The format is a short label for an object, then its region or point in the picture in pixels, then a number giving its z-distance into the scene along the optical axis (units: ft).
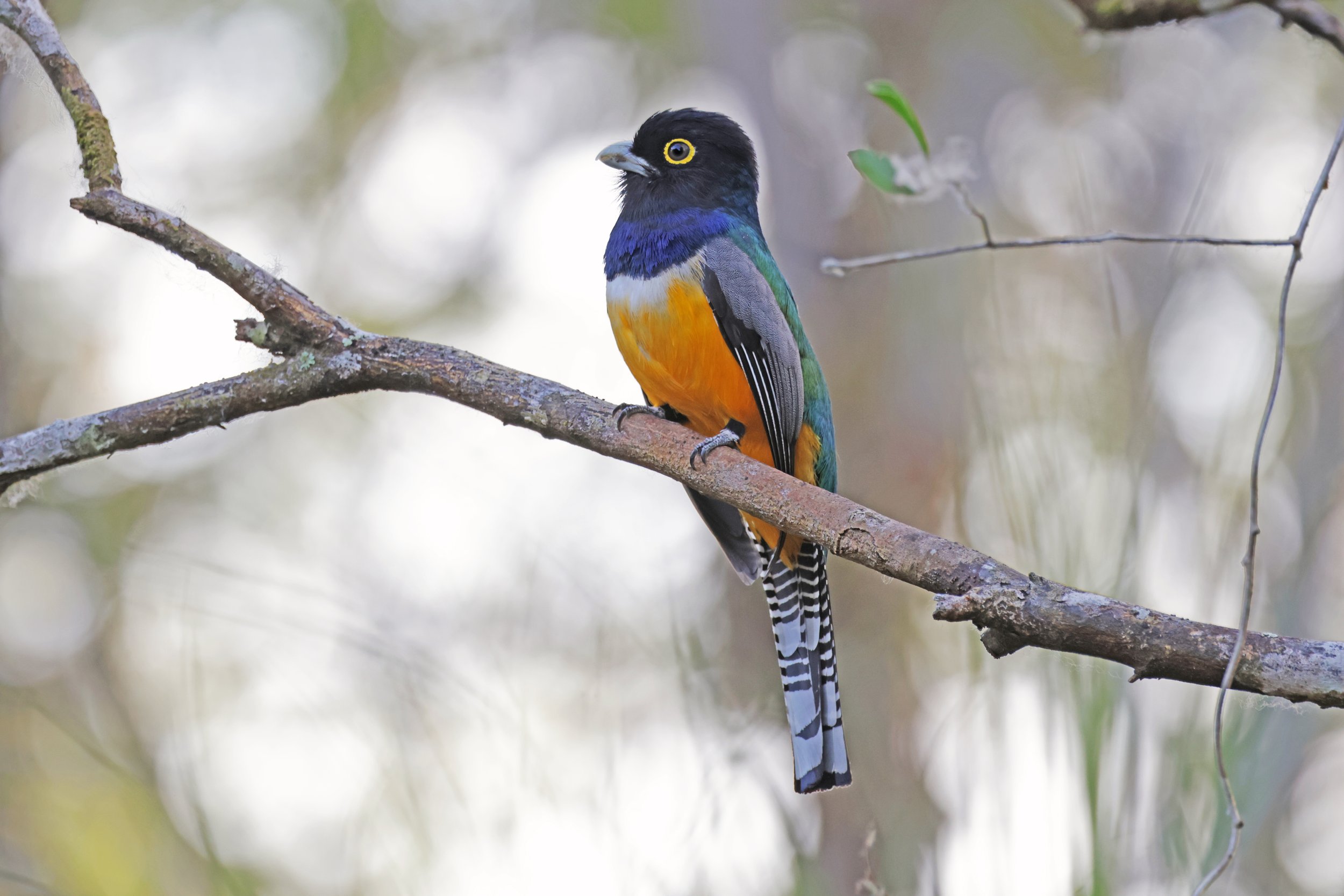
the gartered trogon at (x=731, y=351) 25.93
